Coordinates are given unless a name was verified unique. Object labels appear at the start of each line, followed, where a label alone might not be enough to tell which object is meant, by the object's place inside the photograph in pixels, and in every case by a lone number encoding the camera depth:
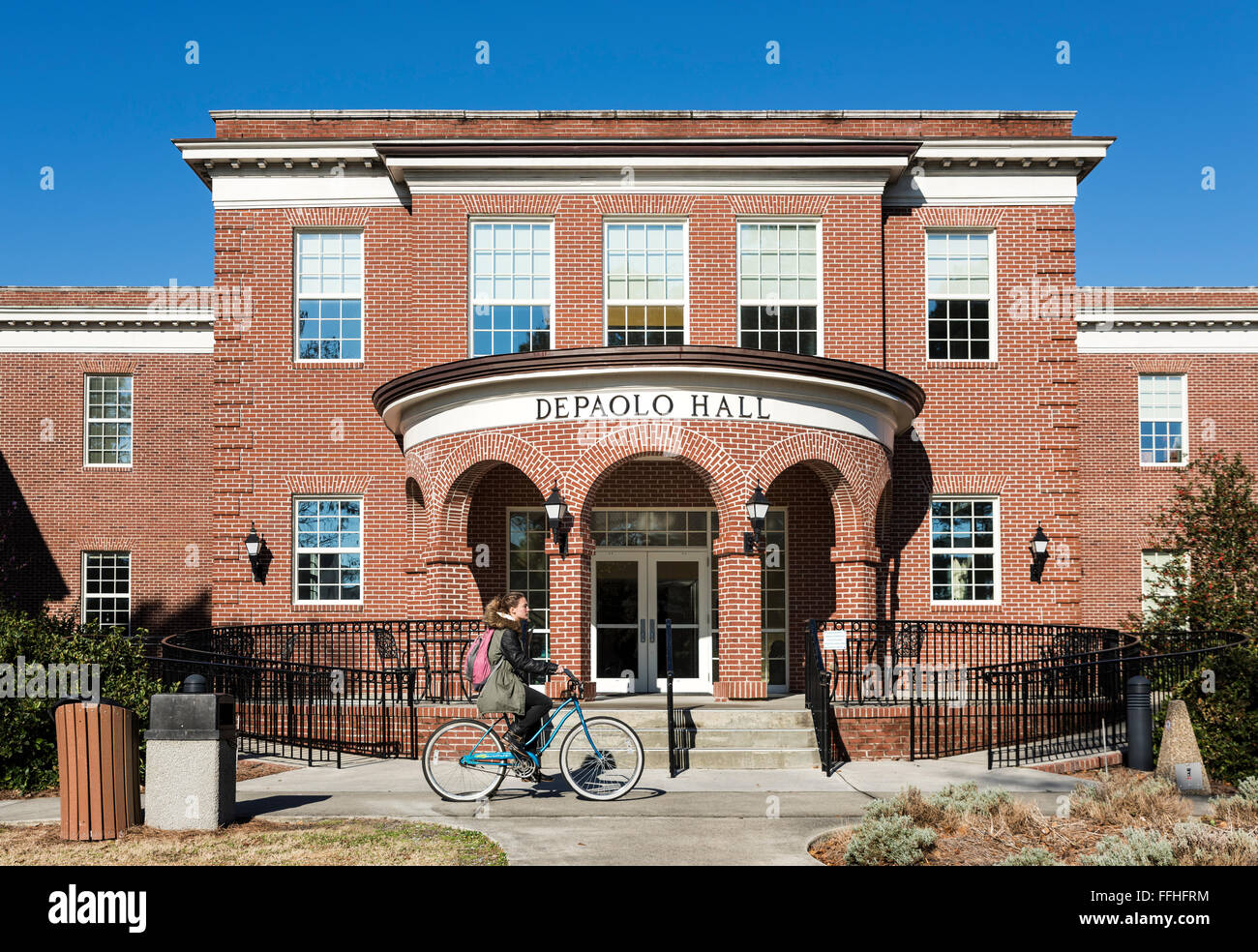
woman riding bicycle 10.68
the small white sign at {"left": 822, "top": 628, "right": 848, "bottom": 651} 14.67
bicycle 10.75
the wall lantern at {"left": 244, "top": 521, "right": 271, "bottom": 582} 19.52
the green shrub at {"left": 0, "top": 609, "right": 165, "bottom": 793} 11.12
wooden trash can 9.01
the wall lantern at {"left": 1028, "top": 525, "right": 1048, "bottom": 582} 19.61
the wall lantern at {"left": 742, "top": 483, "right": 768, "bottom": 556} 15.52
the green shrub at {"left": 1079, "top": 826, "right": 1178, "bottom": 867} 7.25
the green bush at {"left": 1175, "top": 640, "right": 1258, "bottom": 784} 12.09
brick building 19.22
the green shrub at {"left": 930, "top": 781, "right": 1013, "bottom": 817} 9.03
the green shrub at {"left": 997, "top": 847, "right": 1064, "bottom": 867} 7.43
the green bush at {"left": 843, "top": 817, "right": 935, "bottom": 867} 7.79
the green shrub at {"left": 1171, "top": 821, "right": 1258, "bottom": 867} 7.39
